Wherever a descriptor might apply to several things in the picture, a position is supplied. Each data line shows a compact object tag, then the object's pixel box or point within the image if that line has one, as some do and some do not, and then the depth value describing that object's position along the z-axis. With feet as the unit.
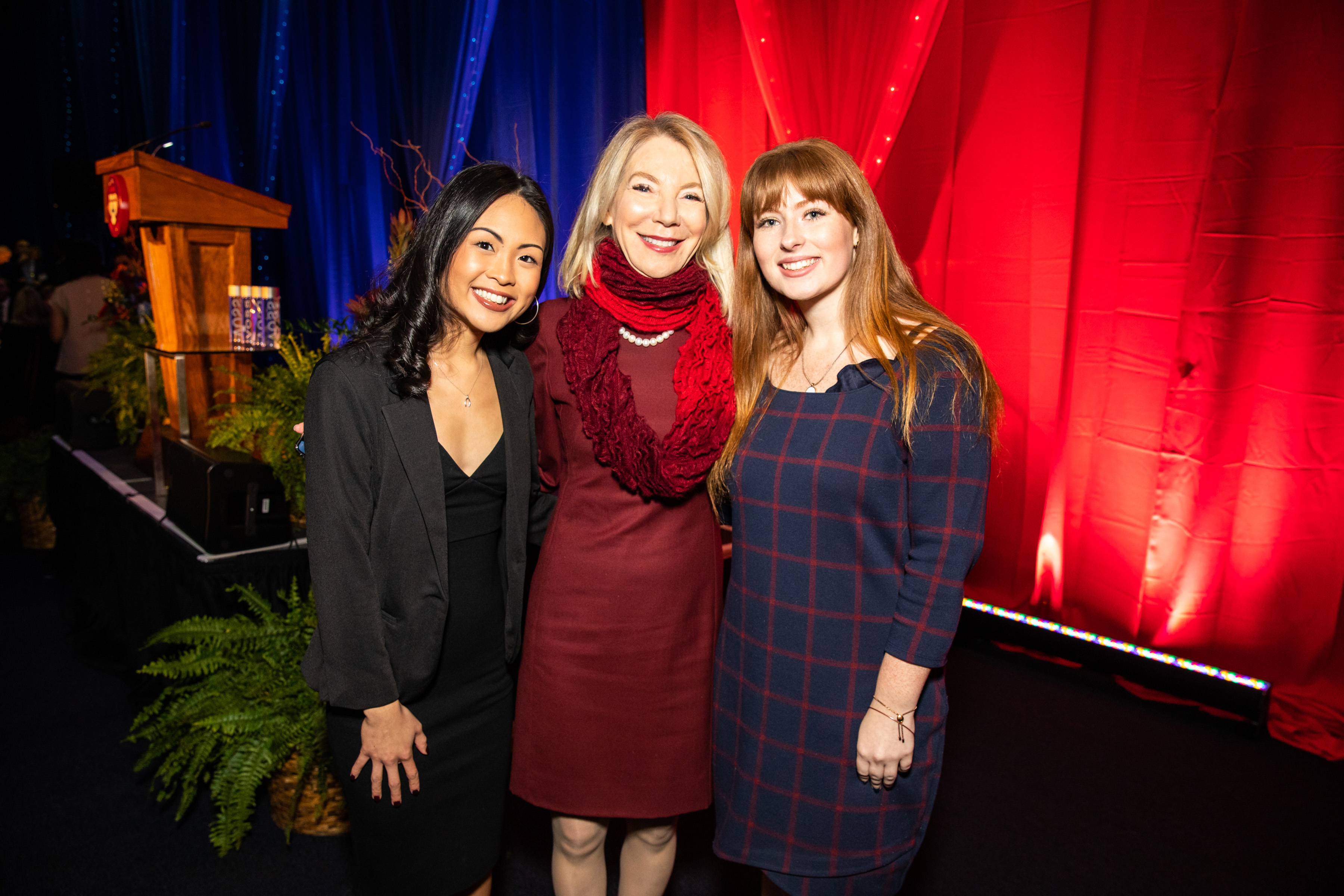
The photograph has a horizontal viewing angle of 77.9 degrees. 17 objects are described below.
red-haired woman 4.31
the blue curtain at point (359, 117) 16.71
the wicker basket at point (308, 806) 7.80
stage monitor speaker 8.57
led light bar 9.82
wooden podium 10.06
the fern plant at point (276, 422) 8.71
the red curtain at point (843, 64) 10.08
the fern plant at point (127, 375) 13.38
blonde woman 5.27
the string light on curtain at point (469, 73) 15.74
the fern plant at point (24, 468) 15.76
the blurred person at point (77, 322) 18.33
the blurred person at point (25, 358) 21.33
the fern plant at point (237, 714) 7.58
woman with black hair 4.55
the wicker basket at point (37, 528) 16.44
